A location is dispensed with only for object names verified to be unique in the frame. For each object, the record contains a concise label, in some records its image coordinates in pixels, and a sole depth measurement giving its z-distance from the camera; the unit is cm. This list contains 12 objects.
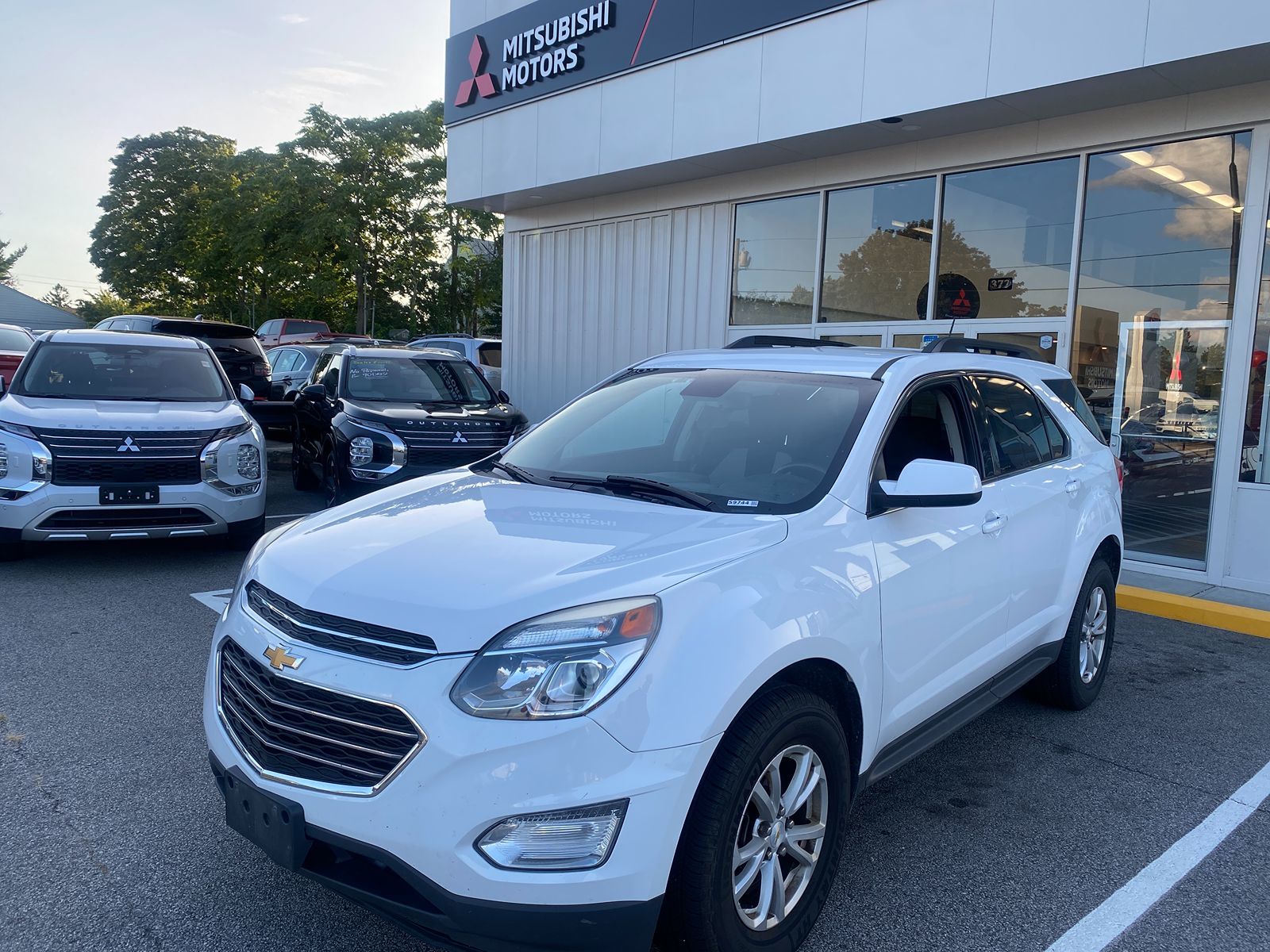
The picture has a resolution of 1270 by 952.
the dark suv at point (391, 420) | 796
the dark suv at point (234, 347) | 1389
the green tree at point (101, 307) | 6253
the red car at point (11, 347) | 1262
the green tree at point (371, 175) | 3042
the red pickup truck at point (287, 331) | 2707
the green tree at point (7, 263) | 8962
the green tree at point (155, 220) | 4678
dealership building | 742
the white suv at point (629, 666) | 207
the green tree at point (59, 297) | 10300
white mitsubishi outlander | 627
